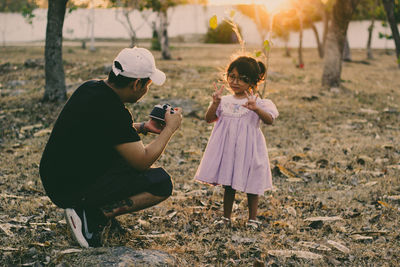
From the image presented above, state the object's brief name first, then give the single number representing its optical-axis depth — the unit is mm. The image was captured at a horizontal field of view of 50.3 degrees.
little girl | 3512
